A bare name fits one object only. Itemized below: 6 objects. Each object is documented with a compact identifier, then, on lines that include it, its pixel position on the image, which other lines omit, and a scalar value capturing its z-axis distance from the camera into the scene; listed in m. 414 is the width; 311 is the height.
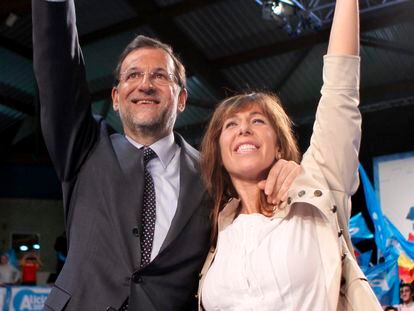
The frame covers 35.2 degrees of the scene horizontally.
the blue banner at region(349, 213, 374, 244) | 6.09
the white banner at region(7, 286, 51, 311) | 5.97
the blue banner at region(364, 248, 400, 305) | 5.86
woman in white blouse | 1.61
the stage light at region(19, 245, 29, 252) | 11.23
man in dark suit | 1.70
